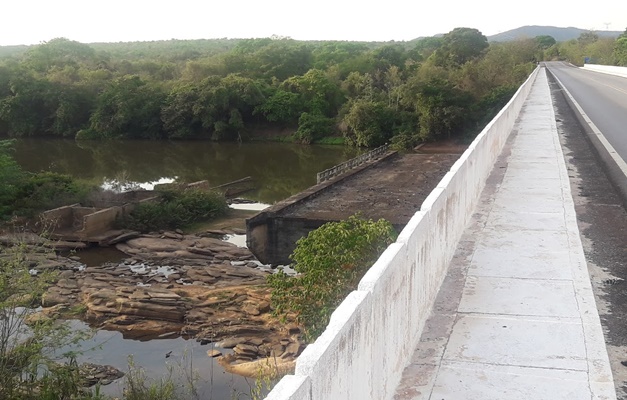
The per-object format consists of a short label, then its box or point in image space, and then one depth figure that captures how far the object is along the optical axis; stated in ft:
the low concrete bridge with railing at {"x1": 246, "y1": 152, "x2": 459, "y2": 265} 89.04
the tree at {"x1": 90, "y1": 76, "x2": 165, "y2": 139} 239.30
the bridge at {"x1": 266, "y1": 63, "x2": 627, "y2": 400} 13.18
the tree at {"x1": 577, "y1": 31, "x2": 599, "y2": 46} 450.21
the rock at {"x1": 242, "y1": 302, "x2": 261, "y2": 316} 70.90
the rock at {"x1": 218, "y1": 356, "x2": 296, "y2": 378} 53.69
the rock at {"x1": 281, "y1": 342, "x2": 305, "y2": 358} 59.43
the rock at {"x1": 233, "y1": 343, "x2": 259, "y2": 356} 60.95
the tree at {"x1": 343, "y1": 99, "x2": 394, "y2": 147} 214.07
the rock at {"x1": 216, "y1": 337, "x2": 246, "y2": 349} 63.26
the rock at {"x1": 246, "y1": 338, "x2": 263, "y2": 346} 62.80
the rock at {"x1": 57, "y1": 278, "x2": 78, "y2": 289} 82.43
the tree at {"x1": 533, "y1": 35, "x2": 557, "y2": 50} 550.36
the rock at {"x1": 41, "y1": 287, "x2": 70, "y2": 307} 75.77
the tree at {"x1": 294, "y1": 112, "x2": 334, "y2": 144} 229.45
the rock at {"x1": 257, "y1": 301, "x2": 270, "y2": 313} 71.31
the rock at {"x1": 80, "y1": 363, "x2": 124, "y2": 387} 54.29
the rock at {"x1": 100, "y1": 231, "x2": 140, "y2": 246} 105.19
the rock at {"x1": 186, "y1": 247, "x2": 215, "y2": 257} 97.96
